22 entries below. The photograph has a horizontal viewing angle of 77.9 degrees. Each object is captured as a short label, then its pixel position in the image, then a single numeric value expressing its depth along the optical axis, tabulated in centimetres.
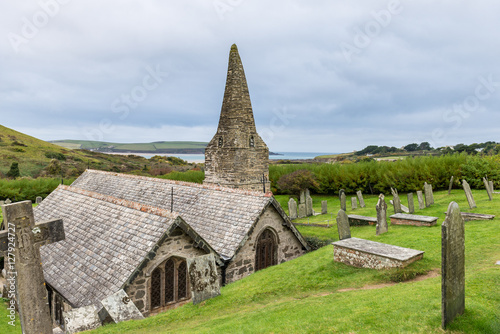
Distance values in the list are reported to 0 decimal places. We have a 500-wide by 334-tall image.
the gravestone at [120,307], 724
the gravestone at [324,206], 2551
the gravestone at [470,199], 1694
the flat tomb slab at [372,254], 871
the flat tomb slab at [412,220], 1430
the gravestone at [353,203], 2475
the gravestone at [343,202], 2394
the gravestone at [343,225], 1101
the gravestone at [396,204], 1792
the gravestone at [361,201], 2517
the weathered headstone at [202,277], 806
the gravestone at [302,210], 2450
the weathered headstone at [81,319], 698
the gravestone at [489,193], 1892
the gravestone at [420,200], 1922
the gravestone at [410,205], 1783
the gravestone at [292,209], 2325
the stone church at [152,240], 865
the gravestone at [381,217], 1305
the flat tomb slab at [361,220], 1690
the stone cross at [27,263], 545
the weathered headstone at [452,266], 500
